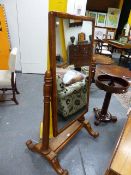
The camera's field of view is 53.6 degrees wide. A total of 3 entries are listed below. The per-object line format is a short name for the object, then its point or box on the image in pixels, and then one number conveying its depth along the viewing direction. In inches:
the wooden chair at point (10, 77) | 69.0
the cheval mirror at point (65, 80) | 38.0
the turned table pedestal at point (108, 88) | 61.8
